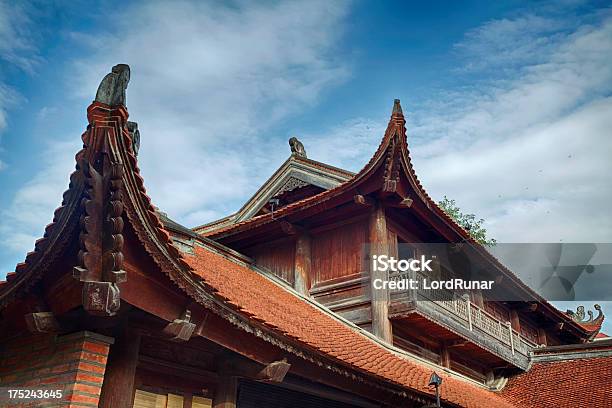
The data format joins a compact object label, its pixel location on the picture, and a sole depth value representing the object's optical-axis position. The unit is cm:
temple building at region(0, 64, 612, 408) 449
